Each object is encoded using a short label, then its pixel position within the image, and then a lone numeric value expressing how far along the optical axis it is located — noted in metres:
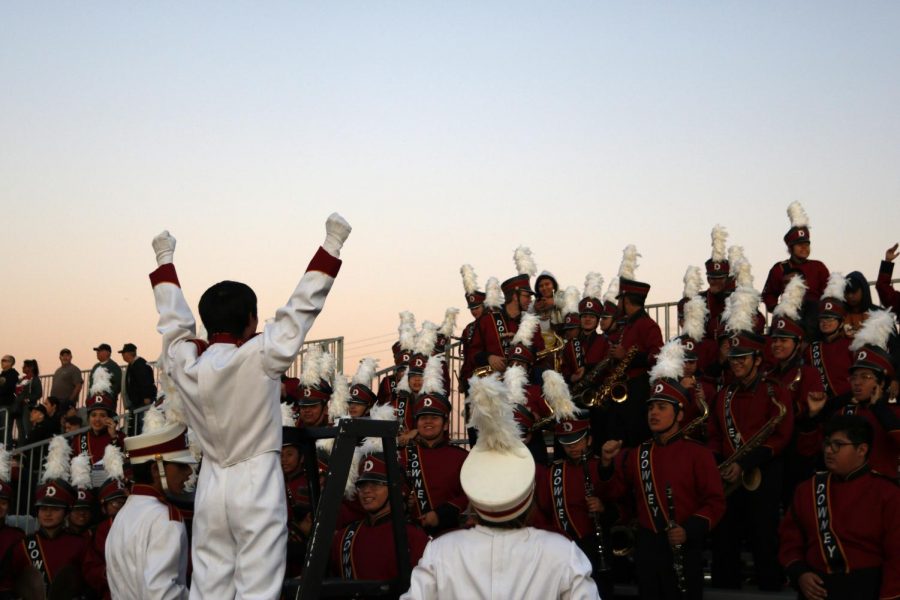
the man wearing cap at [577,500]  8.97
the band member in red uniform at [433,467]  8.96
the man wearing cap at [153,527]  6.02
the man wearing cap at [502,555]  4.30
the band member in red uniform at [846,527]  7.12
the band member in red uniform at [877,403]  8.64
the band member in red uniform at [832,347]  10.68
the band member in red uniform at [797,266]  12.96
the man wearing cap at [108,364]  17.92
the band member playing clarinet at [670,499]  8.23
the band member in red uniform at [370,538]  8.21
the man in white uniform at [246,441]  4.76
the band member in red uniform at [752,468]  9.30
